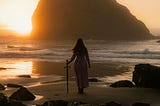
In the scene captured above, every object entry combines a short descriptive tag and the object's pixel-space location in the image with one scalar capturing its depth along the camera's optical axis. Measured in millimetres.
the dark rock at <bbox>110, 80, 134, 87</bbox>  15569
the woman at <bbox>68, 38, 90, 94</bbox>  13688
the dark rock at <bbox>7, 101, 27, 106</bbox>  11977
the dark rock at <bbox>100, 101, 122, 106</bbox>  11656
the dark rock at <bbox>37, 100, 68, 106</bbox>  11617
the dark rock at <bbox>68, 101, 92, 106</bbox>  11105
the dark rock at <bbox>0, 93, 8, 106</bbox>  11836
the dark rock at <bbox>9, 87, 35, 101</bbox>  13716
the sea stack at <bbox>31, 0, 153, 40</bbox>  132625
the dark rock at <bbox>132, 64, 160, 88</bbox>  14545
